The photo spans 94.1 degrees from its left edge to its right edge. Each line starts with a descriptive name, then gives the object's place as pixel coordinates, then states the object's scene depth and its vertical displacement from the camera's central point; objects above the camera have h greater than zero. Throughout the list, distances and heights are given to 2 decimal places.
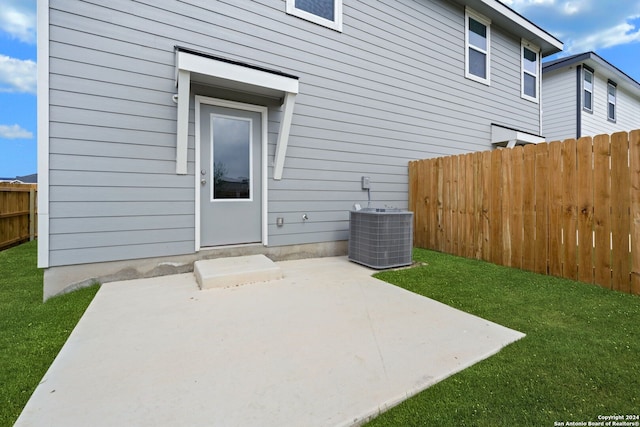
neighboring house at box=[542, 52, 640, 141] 9.81 +4.19
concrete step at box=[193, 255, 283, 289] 3.18 -0.65
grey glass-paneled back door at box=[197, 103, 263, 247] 3.95 +0.52
